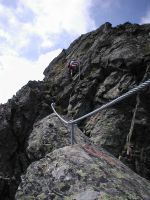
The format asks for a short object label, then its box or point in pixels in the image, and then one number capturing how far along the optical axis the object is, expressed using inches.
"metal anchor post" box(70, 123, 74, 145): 389.5
